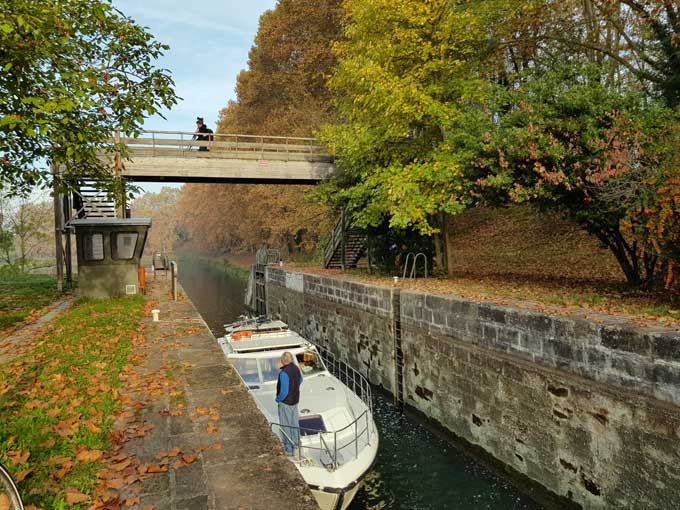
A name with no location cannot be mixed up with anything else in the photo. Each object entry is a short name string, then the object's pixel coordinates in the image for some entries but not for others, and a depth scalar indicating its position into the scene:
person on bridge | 24.91
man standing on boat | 8.19
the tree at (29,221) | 32.28
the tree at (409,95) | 14.82
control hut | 17.20
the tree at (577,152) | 9.09
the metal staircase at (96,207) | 21.00
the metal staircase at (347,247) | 23.80
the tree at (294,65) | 34.62
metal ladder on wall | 13.41
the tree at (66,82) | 7.50
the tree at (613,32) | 15.76
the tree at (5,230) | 31.48
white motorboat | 7.69
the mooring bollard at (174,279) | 19.21
